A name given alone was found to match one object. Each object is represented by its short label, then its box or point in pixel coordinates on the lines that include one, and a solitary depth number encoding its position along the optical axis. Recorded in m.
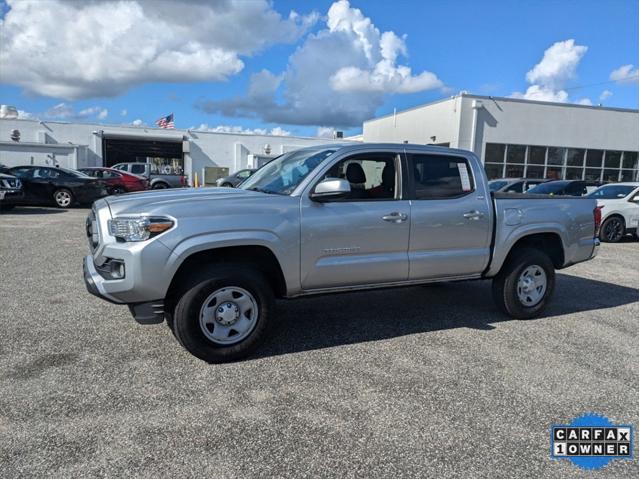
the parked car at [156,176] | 23.05
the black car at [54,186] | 16.08
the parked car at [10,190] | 13.88
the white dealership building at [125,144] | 27.20
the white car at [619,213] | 12.11
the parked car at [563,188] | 14.08
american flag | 31.09
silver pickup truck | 3.72
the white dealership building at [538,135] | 24.80
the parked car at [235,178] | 20.67
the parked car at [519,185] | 16.03
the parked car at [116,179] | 18.48
